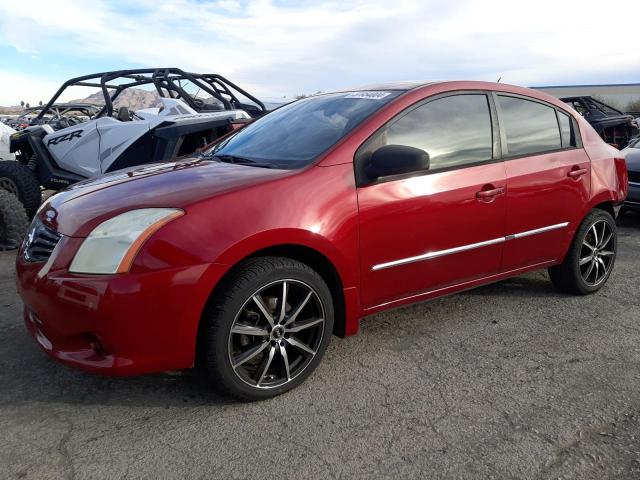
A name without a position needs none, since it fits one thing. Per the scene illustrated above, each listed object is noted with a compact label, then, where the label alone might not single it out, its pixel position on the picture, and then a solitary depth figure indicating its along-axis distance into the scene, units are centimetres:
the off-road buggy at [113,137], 611
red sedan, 233
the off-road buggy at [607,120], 1176
